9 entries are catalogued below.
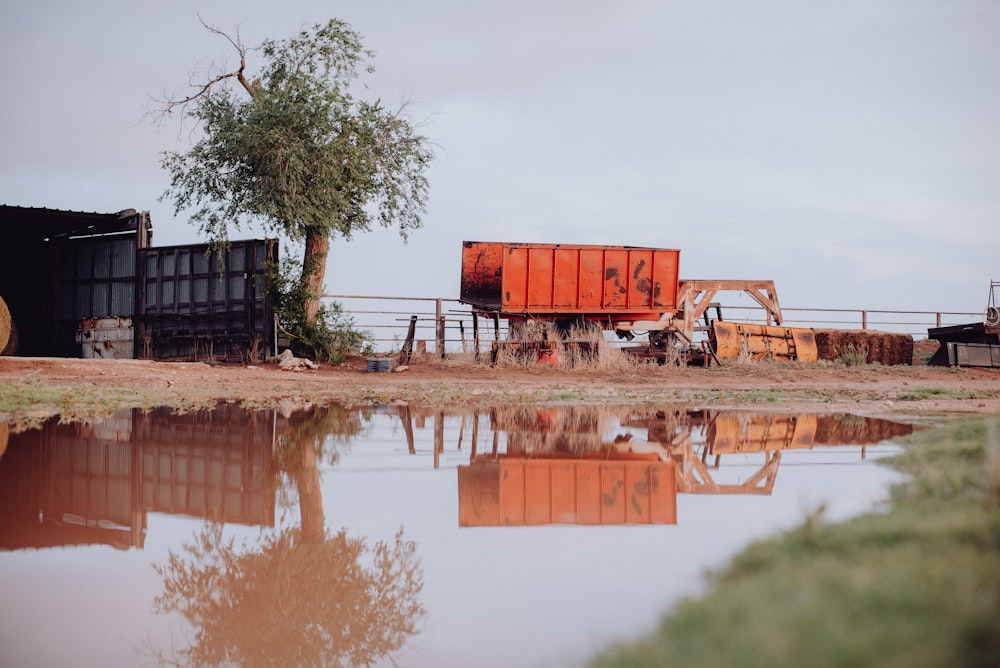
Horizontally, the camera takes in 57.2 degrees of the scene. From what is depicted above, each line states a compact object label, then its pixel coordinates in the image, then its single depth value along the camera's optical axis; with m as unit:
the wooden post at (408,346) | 24.23
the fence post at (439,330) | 25.20
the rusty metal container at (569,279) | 24.30
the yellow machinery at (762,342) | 25.62
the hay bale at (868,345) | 27.61
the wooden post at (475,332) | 24.47
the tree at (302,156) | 23.39
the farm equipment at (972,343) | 25.30
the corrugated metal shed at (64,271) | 26.36
